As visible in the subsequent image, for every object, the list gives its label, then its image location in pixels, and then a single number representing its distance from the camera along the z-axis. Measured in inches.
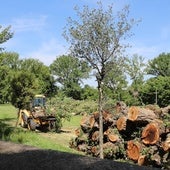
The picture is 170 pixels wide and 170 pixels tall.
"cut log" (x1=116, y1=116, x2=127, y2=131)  462.2
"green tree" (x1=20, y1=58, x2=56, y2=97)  2445.4
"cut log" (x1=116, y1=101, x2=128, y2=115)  508.3
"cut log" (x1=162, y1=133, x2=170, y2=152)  393.4
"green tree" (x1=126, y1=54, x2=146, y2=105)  1999.2
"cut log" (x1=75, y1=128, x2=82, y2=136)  546.8
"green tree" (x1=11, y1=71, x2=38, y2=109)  748.6
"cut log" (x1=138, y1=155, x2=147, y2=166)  419.1
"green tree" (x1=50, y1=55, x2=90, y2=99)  2637.6
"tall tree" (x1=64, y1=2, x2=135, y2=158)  472.9
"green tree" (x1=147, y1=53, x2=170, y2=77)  2491.5
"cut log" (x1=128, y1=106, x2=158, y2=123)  444.4
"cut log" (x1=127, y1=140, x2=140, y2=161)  429.5
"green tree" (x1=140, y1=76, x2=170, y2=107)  1982.5
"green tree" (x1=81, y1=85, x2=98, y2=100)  2450.6
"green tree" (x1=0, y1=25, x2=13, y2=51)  627.8
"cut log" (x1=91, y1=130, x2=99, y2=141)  506.4
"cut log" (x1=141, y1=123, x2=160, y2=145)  419.9
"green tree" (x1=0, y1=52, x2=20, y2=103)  648.0
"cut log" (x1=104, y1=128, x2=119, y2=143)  464.9
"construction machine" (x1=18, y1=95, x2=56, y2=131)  709.0
